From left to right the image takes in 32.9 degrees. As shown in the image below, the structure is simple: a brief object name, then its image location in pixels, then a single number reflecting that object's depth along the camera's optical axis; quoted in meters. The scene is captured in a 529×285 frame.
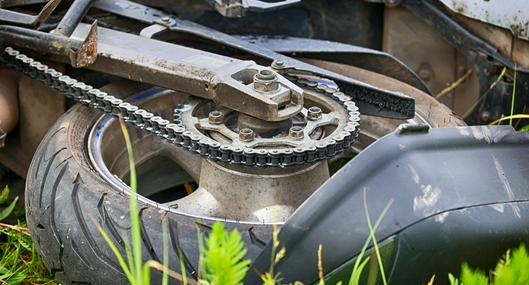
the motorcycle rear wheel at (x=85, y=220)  2.25
